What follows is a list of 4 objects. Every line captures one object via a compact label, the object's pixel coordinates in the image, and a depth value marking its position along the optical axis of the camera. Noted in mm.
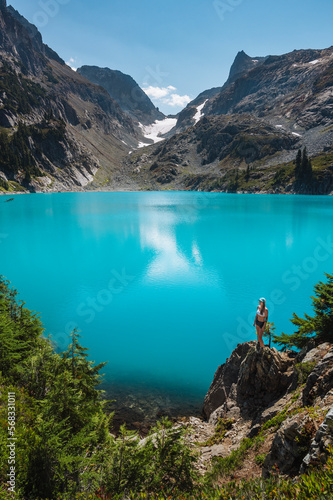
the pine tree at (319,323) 11148
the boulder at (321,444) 5219
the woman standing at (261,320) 12159
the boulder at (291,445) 6234
